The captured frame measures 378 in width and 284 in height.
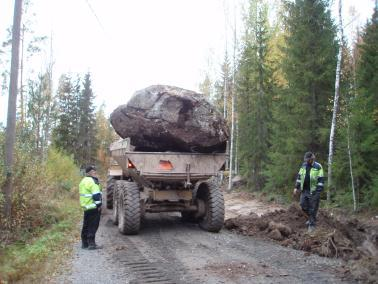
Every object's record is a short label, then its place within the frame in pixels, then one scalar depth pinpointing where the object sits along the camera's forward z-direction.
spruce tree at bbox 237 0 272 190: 21.88
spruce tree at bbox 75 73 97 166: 43.41
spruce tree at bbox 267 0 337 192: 16.08
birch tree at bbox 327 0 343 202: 13.99
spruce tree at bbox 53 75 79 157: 42.28
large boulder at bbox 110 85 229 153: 9.82
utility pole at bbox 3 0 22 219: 10.08
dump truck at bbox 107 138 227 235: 9.58
